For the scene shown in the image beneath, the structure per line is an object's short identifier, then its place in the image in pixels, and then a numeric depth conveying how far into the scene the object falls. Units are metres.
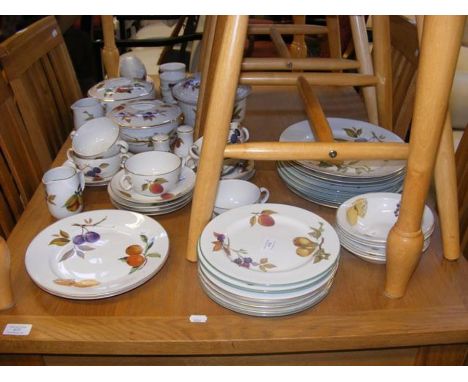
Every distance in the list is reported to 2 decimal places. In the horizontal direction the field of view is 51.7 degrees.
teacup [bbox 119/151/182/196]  0.87
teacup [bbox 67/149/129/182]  0.96
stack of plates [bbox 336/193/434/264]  0.74
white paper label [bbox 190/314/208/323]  0.65
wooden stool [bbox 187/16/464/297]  0.56
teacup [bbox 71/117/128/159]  0.98
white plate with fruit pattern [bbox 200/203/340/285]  0.66
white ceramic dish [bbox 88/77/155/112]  1.22
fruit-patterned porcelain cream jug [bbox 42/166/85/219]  0.84
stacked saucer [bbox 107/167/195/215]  0.87
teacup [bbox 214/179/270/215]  0.88
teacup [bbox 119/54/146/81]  1.45
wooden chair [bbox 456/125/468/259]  1.04
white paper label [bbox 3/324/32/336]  0.63
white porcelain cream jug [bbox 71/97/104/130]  1.16
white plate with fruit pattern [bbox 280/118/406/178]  0.93
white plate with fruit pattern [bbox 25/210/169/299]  0.69
